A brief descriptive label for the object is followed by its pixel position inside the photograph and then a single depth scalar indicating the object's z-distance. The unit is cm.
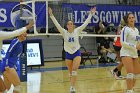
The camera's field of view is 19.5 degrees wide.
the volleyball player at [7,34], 750
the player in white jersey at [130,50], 955
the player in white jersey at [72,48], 1131
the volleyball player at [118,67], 1478
